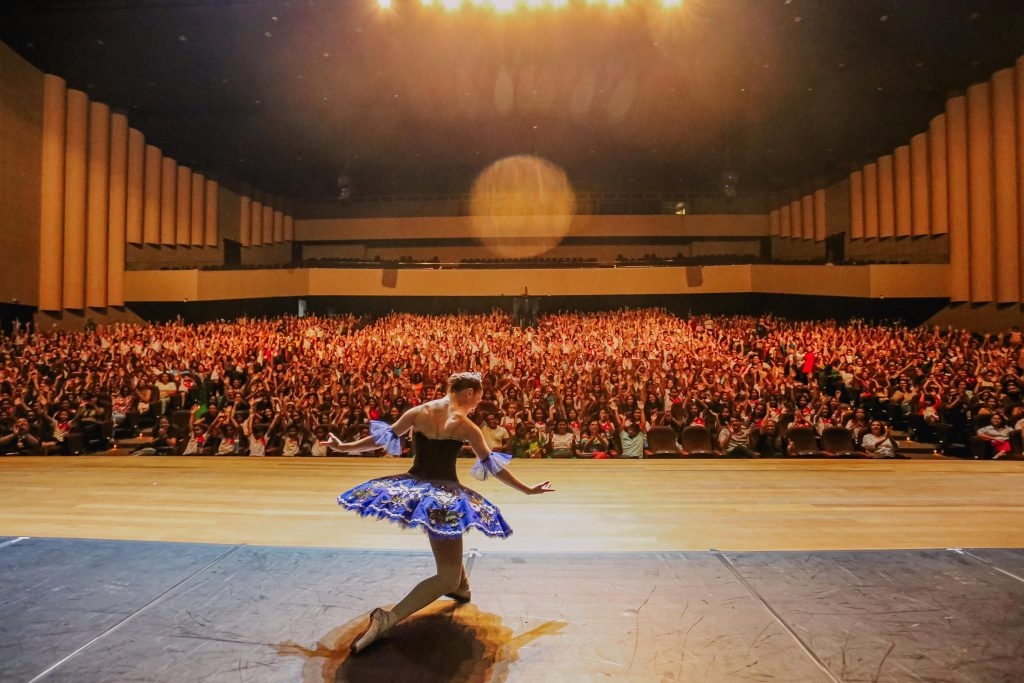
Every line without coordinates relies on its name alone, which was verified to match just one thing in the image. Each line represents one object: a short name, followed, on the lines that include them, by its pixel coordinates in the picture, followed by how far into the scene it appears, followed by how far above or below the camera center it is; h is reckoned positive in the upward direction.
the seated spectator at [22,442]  6.46 -0.97
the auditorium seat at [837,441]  6.81 -0.95
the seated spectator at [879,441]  6.75 -0.95
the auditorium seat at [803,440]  6.76 -0.94
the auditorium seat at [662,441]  6.77 -0.96
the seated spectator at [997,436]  6.59 -0.86
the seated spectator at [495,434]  6.52 -0.87
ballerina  2.45 -0.59
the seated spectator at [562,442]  6.57 -0.96
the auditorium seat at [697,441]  6.72 -0.95
